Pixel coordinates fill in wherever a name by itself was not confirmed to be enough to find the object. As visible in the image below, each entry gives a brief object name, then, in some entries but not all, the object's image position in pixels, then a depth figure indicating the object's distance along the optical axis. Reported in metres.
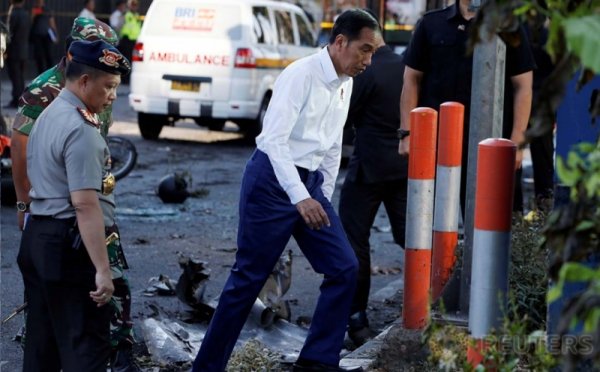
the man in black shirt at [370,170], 12.34
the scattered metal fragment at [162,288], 13.84
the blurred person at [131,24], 45.84
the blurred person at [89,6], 41.54
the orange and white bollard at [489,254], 6.91
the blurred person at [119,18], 46.58
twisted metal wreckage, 10.88
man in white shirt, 9.38
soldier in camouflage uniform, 9.45
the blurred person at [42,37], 41.47
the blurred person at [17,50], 37.69
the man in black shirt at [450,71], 11.43
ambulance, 29.43
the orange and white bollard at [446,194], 10.64
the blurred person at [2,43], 18.68
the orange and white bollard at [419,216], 10.71
